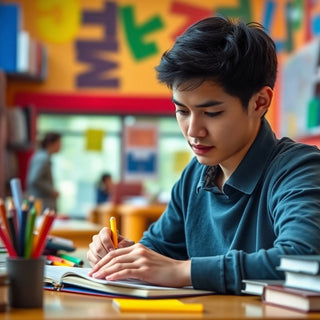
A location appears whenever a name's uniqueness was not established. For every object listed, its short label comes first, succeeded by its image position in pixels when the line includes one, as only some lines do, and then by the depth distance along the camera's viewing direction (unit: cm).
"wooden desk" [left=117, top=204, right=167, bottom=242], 536
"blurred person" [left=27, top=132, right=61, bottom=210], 658
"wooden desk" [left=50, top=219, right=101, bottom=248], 326
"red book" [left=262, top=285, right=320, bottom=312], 103
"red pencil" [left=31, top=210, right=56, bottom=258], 105
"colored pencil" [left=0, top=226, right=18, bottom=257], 106
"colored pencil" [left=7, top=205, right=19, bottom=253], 105
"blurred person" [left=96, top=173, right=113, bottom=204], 773
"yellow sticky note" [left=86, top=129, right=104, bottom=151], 693
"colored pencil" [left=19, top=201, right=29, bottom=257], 105
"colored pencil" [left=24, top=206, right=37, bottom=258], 104
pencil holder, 104
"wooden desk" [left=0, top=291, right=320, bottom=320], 99
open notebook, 117
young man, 123
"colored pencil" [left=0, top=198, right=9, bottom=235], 106
